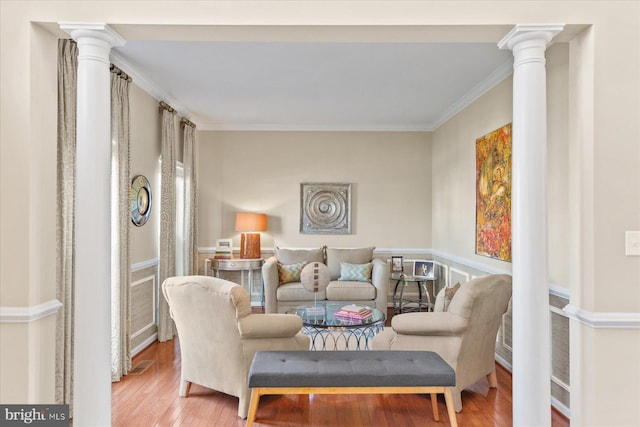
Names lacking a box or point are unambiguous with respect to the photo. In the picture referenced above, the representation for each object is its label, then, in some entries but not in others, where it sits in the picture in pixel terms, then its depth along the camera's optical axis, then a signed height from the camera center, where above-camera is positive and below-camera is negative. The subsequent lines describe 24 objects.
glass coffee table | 3.54 -0.96
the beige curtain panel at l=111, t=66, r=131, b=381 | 3.66 -0.14
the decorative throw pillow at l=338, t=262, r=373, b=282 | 5.81 -0.83
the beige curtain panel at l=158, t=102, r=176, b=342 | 4.72 -0.04
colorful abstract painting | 3.92 +0.20
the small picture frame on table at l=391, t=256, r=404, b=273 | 6.40 -0.78
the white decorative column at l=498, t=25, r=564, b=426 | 2.19 -0.14
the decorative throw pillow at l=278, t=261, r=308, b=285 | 5.73 -0.82
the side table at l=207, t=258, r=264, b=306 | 5.89 -0.72
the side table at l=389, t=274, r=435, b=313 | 5.77 -1.15
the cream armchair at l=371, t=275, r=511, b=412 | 2.96 -0.85
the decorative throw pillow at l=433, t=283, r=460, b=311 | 3.33 -0.69
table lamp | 6.13 -0.25
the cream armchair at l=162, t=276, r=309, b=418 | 2.89 -0.84
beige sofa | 5.51 -1.02
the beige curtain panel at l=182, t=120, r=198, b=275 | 5.60 +0.16
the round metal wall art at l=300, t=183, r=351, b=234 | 6.58 +0.11
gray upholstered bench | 2.50 -1.00
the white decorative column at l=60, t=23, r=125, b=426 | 2.17 -0.13
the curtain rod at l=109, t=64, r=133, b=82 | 3.63 +1.27
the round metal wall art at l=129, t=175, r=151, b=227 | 4.14 +0.14
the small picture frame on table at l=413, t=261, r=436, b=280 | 6.00 -0.81
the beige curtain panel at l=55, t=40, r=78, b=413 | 2.89 +0.00
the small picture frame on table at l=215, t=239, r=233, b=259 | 6.36 -0.51
